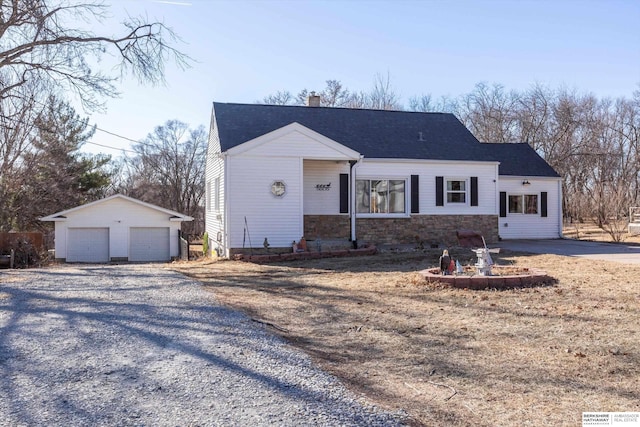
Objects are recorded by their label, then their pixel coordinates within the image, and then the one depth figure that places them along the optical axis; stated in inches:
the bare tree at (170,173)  1648.6
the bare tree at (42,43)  559.5
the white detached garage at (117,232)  956.0
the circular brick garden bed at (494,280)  334.3
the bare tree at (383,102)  1551.4
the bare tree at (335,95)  1550.2
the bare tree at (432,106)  1658.1
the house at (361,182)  614.5
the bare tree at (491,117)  1518.7
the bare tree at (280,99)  1617.9
